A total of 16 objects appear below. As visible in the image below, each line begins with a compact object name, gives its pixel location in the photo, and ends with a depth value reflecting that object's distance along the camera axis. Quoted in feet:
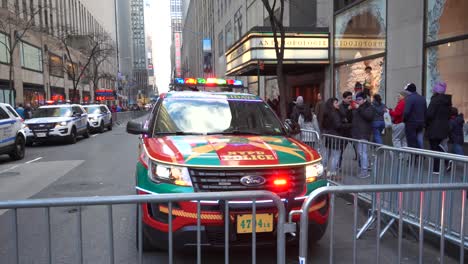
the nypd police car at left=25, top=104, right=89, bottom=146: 54.13
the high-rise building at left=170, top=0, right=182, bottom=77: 611.38
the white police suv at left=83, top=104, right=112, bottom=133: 78.48
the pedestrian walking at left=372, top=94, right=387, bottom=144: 30.53
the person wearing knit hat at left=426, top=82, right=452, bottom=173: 26.89
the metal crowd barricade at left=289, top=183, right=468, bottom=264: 9.60
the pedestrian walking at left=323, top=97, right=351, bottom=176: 25.13
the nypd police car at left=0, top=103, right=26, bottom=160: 38.86
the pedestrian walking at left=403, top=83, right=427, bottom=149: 27.71
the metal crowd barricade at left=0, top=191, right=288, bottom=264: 8.80
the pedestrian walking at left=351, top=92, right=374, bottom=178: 27.43
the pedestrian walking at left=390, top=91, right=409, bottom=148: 28.89
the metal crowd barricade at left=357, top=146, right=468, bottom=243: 13.71
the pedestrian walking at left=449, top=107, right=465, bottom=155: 28.63
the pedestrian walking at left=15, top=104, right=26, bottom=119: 67.10
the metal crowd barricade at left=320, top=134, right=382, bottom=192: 23.49
